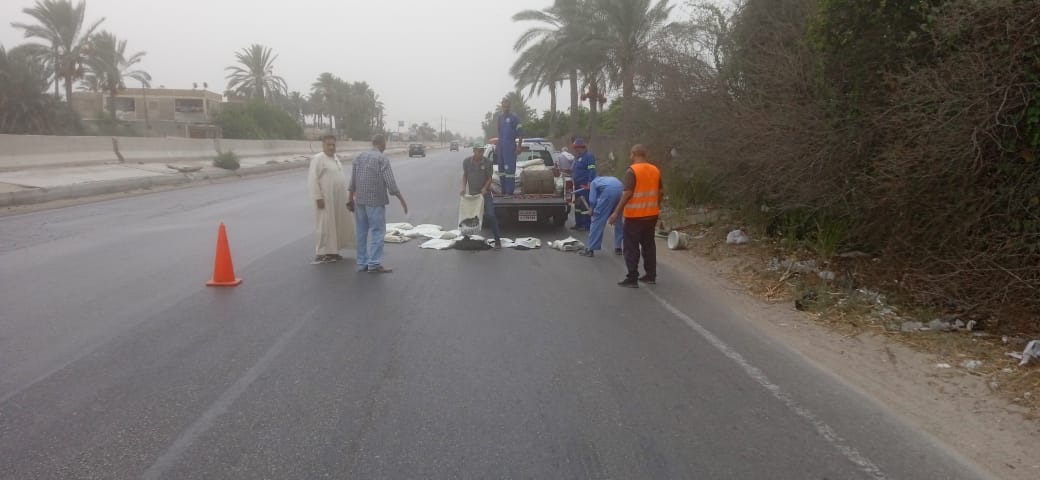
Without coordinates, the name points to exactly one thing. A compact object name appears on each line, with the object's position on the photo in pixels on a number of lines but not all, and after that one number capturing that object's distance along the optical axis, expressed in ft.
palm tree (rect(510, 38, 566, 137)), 100.73
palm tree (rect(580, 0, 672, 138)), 85.05
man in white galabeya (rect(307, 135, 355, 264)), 31.68
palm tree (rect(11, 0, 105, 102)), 126.41
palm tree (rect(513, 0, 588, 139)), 96.89
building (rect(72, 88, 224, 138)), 255.54
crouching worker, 35.53
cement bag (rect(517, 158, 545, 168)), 45.37
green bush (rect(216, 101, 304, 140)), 179.52
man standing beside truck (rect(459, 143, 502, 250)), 36.52
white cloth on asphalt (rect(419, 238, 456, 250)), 36.22
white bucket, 38.60
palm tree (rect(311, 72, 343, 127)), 247.50
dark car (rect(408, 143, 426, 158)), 216.49
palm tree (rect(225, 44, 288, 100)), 195.11
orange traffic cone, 26.63
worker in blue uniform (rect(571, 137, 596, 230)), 43.29
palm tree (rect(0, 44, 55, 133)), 116.67
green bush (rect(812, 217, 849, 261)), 28.94
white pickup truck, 42.47
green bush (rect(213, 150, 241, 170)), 102.01
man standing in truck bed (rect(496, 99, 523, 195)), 41.96
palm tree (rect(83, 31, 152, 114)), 137.80
